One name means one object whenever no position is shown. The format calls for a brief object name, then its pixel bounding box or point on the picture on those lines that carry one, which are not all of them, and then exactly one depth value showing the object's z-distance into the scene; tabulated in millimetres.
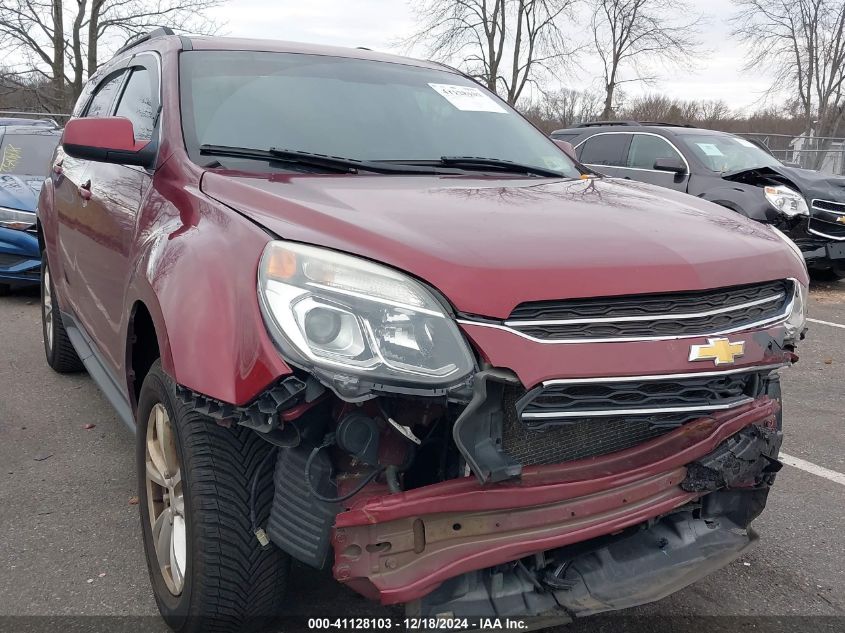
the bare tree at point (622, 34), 29562
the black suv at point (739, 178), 8609
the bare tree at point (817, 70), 30969
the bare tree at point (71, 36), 26188
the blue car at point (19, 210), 7359
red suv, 1809
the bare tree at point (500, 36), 28266
